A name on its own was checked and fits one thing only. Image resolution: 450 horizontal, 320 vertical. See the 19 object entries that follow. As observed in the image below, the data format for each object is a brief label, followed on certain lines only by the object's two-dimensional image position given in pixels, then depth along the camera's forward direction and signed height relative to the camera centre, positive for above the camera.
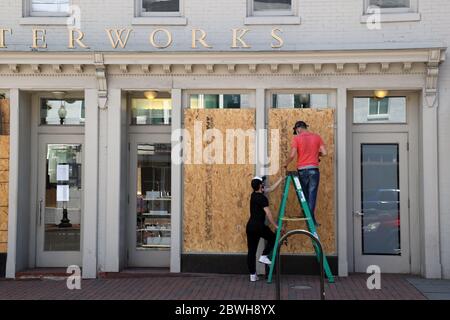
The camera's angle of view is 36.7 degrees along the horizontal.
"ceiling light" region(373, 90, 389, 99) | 11.88 +1.63
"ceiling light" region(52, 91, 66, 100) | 12.35 +1.67
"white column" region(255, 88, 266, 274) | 11.70 +0.82
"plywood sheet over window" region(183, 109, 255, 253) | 11.73 -0.29
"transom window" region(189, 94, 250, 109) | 11.93 +1.49
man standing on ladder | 11.20 +0.47
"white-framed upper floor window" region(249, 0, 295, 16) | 11.96 +3.16
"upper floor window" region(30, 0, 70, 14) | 12.22 +3.24
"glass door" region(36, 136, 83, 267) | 12.41 -0.29
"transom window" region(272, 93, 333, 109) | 11.81 +1.47
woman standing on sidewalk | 10.99 -0.66
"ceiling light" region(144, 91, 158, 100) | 12.24 +1.64
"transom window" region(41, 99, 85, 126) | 12.47 +1.36
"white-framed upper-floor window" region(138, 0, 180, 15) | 12.14 +3.22
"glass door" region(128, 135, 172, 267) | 12.31 -0.31
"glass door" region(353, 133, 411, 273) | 11.96 -0.27
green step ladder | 10.95 -0.45
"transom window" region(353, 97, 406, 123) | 12.02 +1.35
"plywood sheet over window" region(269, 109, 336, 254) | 11.62 +0.13
